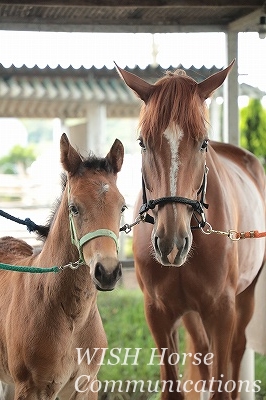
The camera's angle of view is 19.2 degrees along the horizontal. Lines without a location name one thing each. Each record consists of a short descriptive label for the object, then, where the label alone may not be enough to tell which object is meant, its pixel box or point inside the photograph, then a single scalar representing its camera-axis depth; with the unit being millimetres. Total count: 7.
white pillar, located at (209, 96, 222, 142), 9781
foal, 3572
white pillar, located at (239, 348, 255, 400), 6012
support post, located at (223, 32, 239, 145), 6047
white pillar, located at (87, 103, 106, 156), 10336
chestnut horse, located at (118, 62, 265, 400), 3844
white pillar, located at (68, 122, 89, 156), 11805
